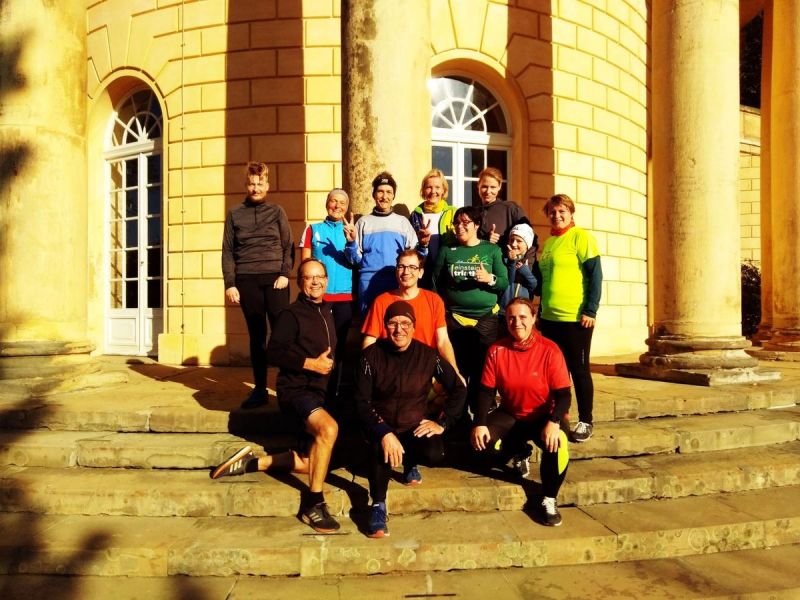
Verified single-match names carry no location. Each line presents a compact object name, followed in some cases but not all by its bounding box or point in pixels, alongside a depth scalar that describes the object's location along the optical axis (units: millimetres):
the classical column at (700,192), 5969
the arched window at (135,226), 9047
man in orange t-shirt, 3656
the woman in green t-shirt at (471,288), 3934
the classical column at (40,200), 5266
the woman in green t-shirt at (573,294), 4117
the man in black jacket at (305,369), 3383
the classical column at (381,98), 4906
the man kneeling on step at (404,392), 3373
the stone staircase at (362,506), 2863
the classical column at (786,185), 8961
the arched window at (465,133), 8812
